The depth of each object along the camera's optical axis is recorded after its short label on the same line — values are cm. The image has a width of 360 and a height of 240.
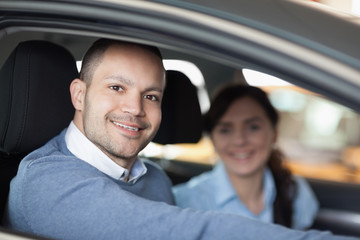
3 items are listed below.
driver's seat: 148
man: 113
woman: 264
